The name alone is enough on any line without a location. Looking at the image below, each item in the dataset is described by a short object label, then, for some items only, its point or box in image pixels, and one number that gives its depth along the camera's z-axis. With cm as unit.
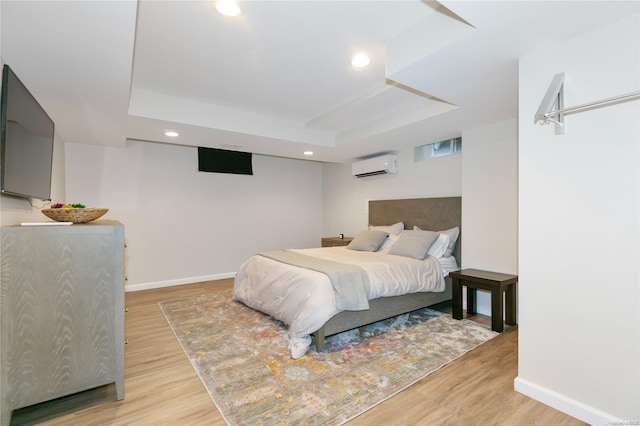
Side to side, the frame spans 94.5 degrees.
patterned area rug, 186
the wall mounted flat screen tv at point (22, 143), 176
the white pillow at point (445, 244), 380
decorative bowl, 197
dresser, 167
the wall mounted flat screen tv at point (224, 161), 518
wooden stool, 300
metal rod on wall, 144
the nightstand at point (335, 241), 537
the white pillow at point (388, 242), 427
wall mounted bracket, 149
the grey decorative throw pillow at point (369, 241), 430
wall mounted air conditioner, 482
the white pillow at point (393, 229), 451
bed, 258
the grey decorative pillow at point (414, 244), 362
